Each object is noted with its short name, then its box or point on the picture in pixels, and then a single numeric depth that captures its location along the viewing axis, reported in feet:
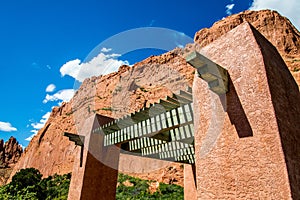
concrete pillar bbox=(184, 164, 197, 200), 22.86
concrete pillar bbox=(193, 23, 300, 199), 6.15
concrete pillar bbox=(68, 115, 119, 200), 15.64
